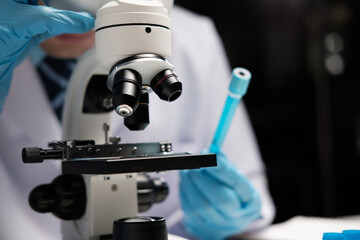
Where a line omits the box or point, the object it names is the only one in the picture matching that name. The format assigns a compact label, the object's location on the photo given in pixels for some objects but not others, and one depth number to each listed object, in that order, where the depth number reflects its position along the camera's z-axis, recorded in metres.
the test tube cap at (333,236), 0.70
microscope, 0.65
